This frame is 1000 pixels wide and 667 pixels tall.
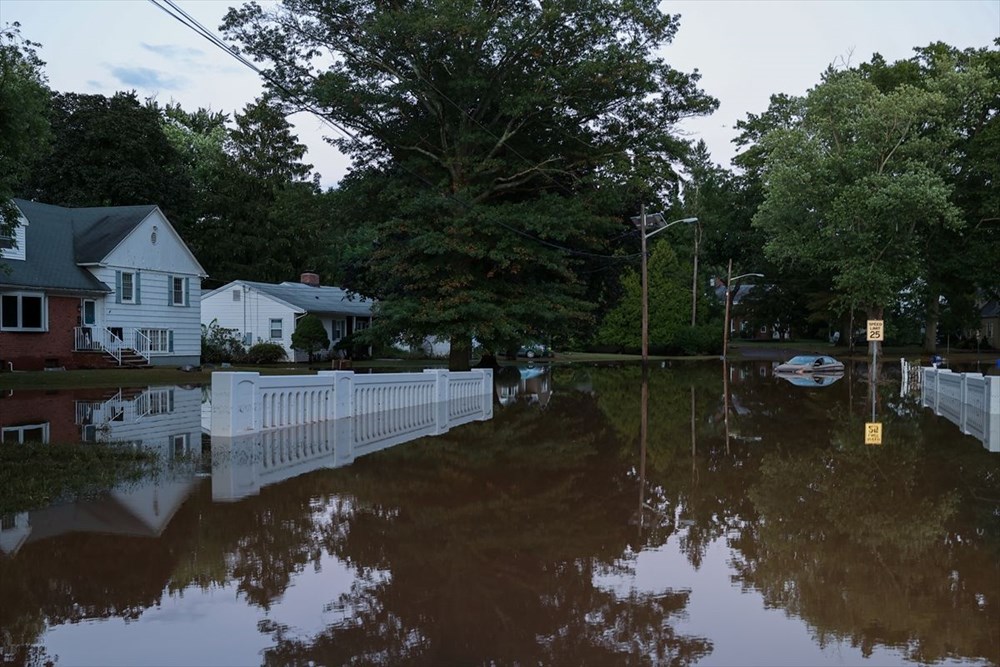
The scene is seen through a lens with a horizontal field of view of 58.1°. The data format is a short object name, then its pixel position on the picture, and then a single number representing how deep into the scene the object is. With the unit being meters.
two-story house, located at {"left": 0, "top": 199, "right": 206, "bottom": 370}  35.88
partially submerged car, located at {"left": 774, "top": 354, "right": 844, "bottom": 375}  42.88
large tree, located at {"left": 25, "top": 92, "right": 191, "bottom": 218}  57.22
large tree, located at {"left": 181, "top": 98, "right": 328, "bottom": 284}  70.88
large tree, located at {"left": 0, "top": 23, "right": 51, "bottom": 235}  26.66
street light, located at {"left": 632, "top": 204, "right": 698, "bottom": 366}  48.84
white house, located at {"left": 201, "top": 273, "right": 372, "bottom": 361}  52.84
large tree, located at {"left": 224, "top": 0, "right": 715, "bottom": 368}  33.00
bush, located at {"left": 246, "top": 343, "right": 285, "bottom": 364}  49.19
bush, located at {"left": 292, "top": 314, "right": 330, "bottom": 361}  49.03
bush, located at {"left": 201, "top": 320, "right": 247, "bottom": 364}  50.28
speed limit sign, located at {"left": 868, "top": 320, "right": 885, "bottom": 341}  30.40
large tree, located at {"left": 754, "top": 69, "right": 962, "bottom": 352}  51.25
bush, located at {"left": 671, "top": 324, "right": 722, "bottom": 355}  74.12
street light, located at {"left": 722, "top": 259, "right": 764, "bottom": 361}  68.25
